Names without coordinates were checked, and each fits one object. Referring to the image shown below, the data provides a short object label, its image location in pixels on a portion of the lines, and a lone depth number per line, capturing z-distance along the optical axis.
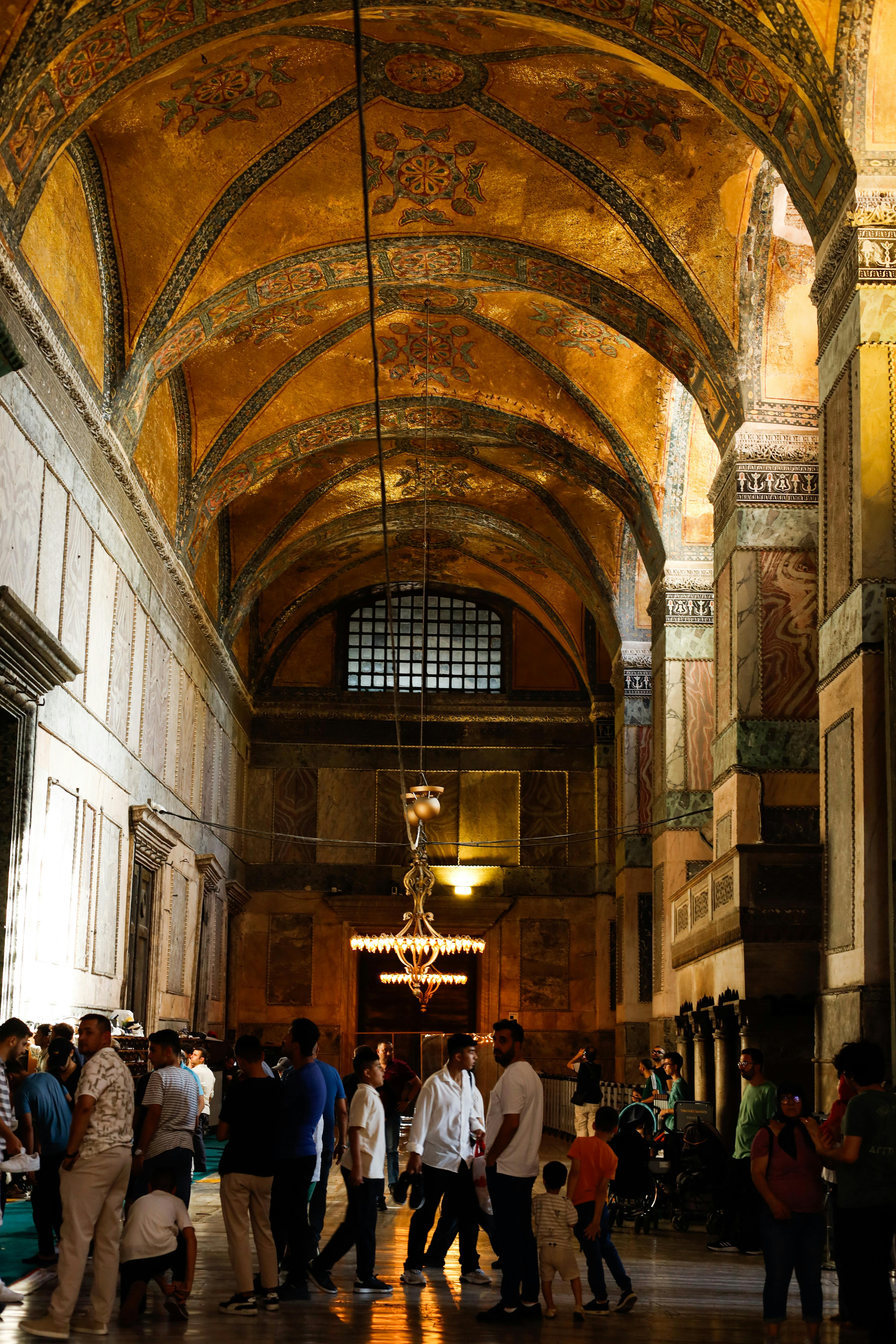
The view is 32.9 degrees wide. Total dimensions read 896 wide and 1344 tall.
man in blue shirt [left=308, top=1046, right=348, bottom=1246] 7.92
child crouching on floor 6.55
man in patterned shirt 6.33
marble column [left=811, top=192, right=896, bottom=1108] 9.62
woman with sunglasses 6.21
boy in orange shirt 7.17
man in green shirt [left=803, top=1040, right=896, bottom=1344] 5.86
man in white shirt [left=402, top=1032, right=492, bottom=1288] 7.84
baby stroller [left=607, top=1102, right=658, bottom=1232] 10.61
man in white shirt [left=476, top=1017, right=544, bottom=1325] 6.93
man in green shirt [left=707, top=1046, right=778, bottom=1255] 9.03
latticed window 27.72
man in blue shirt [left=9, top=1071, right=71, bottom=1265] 8.24
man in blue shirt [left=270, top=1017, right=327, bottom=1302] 7.35
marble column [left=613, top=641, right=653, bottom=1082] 21.75
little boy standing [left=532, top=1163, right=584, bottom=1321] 7.00
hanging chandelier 16.95
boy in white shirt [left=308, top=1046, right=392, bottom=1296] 7.58
